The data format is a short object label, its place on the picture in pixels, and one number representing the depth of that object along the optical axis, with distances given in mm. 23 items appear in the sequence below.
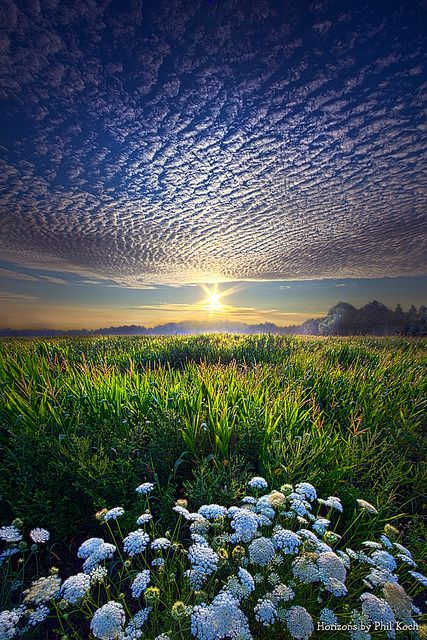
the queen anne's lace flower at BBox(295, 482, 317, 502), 2232
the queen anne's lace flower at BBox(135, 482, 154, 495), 2180
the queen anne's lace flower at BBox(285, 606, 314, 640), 1503
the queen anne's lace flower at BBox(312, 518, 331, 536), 1976
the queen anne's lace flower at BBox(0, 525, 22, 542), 1888
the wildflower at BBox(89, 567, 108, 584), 1675
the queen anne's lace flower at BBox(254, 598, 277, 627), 1549
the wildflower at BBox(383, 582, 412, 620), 1617
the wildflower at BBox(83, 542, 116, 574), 1731
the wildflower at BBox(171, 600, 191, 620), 1495
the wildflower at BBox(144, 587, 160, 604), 1548
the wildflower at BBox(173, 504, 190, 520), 1961
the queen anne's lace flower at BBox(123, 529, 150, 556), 1780
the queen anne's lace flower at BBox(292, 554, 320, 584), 1667
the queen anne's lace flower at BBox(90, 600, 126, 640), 1448
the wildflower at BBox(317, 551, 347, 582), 1676
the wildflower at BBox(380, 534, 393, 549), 2016
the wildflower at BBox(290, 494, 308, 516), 2007
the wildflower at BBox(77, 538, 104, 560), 1798
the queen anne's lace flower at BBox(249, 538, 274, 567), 1703
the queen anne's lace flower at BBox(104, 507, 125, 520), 1968
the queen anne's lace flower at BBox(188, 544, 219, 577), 1684
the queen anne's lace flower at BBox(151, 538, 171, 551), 1811
